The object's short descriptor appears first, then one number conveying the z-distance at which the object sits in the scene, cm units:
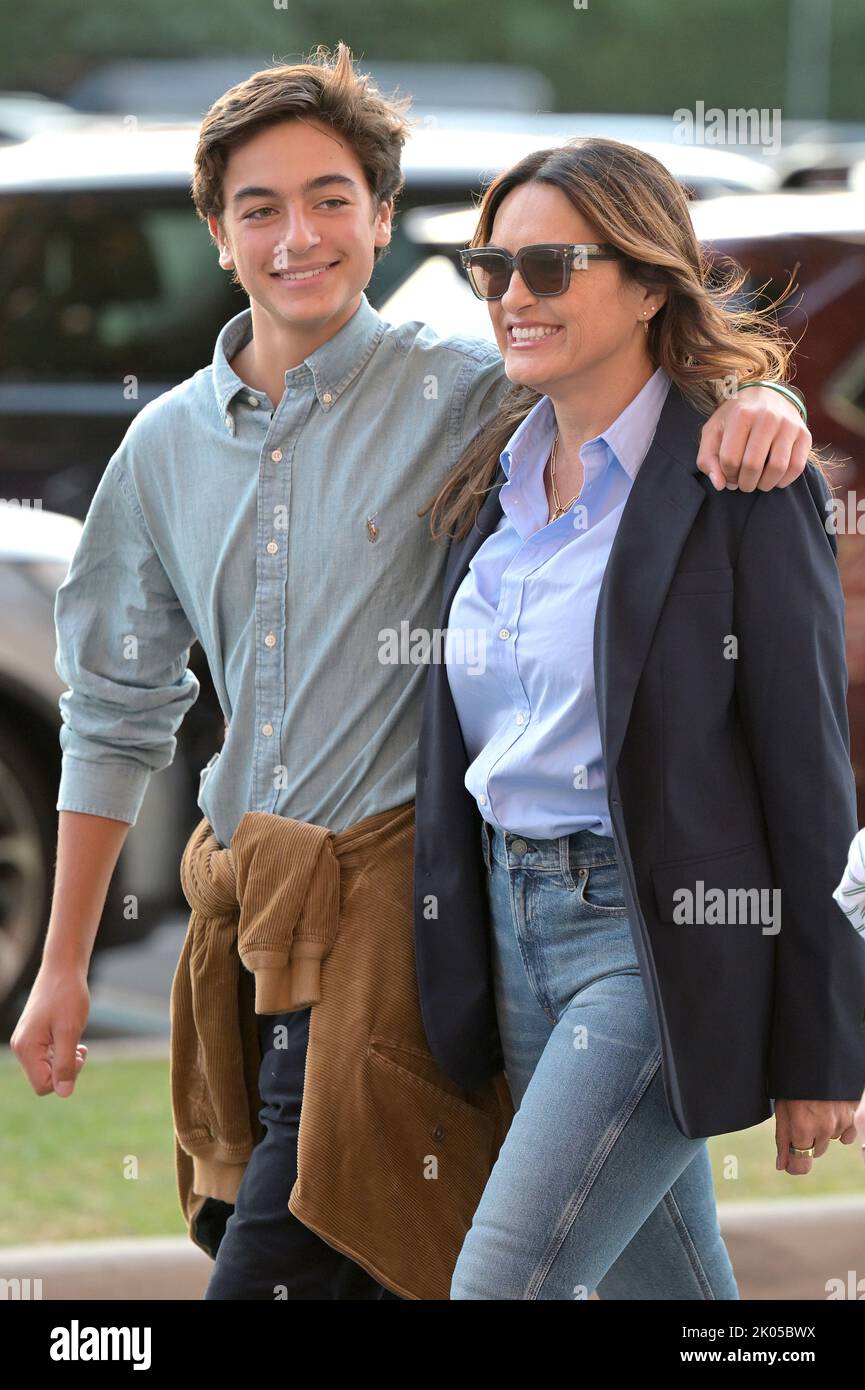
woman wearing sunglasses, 491
